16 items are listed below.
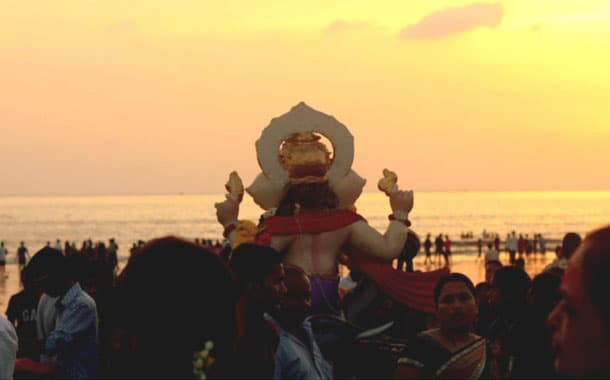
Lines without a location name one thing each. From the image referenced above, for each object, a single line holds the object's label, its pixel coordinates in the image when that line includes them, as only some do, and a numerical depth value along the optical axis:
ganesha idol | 7.89
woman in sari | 5.29
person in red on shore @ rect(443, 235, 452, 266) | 51.31
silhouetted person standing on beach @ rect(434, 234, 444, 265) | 52.61
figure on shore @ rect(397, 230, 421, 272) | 8.90
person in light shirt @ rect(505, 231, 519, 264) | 48.97
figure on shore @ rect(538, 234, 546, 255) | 54.65
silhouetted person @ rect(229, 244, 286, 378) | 4.39
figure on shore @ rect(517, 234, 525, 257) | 53.50
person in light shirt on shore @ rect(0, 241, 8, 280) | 49.72
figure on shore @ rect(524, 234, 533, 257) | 55.41
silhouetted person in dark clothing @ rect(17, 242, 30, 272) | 46.59
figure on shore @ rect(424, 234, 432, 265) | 52.84
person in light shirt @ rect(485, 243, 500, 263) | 19.96
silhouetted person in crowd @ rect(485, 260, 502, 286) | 12.64
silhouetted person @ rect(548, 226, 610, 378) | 2.40
